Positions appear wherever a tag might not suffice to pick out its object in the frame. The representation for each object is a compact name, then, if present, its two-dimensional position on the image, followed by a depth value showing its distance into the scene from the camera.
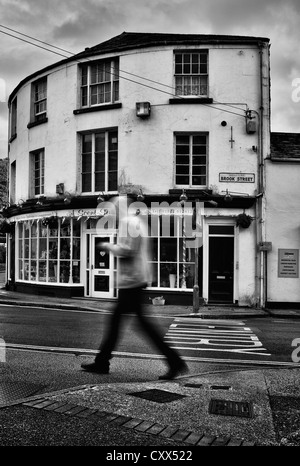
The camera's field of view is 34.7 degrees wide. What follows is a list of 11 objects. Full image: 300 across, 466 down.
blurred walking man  5.73
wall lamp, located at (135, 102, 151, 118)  16.91
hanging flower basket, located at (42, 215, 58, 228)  18.30
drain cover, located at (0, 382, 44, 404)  5.06
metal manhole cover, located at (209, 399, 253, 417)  4.46
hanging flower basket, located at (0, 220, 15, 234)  21.70
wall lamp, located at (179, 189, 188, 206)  16.14
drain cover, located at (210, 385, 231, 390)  5.36
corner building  16.62
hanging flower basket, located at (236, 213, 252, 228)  16.23
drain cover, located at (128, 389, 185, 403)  4.80
